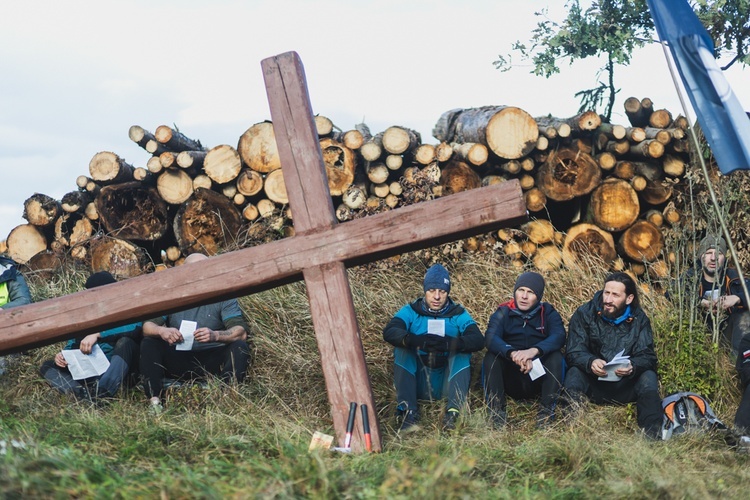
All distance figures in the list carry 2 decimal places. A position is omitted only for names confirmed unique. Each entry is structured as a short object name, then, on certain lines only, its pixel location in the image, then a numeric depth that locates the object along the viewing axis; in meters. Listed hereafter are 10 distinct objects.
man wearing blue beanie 5.64
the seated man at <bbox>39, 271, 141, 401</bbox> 5.99
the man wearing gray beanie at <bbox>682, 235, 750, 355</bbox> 6.37
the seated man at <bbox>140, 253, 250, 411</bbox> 6.07
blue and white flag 4.70
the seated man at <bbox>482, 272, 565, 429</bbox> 5.71
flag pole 4.70
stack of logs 8.45
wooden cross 4.20
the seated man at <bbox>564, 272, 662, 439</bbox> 5.64
